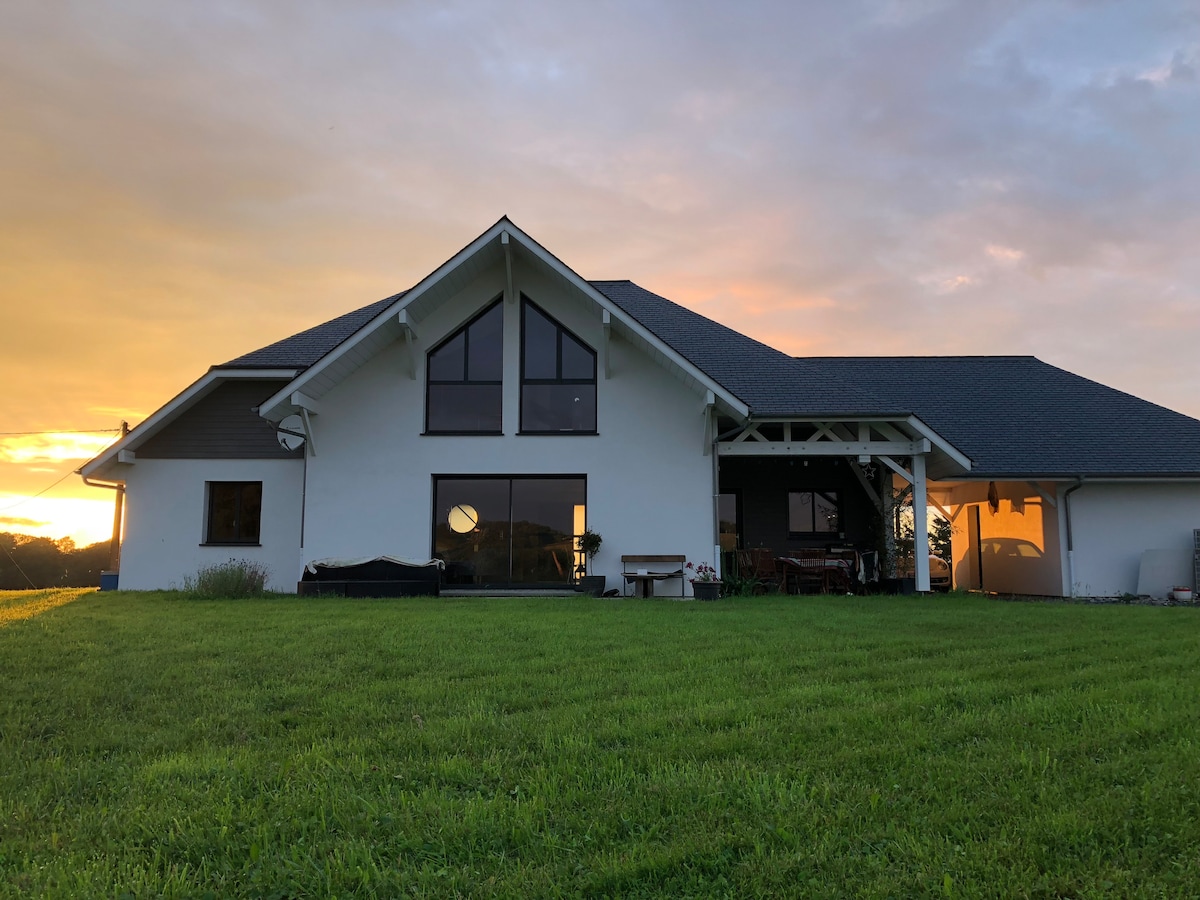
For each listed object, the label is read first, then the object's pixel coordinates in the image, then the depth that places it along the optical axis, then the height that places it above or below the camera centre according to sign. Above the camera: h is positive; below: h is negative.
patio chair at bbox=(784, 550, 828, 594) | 15.11 -0.52
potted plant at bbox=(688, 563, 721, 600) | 13.50 -0.69
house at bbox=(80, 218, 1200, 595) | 14.62 +1.69
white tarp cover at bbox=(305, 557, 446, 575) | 13.73 -0.36
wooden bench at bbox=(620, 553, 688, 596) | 14.35 -0.47
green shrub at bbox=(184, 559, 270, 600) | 12.81 -0.68
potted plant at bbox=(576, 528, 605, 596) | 14.10 -0.30
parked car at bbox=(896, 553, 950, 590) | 18.69 -0.63
